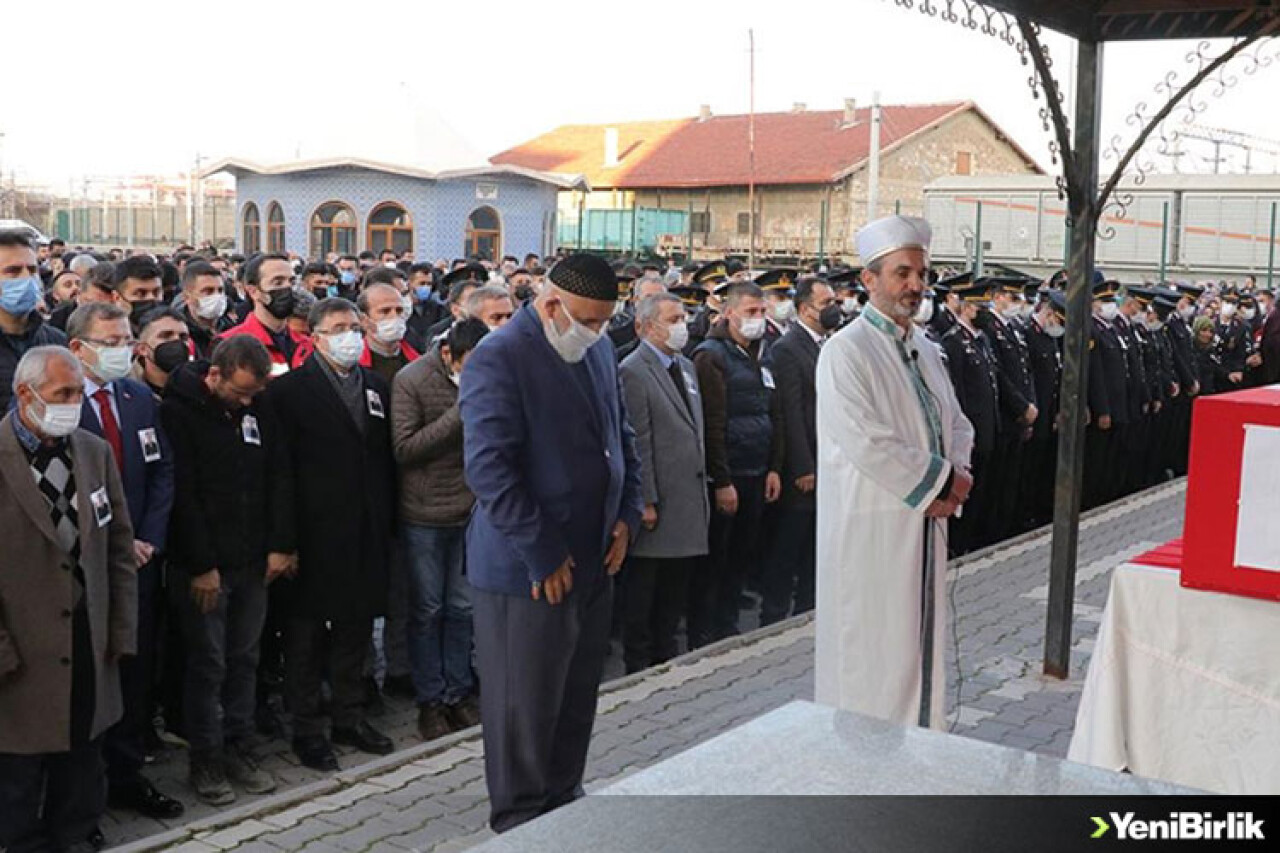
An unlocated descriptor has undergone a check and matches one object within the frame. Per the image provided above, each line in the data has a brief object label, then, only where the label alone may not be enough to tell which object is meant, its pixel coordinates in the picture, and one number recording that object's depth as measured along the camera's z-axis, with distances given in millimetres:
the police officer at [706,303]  9055
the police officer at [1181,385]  14094
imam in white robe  4781
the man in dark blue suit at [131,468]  5246
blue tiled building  34375
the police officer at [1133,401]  12805
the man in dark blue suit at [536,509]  4266
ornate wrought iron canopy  6078
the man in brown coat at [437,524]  6242
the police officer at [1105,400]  12172
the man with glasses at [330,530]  5855
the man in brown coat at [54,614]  4441
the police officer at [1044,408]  11484
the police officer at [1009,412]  10719
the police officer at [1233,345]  15945
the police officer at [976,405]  10117
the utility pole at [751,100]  39153
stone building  43344
